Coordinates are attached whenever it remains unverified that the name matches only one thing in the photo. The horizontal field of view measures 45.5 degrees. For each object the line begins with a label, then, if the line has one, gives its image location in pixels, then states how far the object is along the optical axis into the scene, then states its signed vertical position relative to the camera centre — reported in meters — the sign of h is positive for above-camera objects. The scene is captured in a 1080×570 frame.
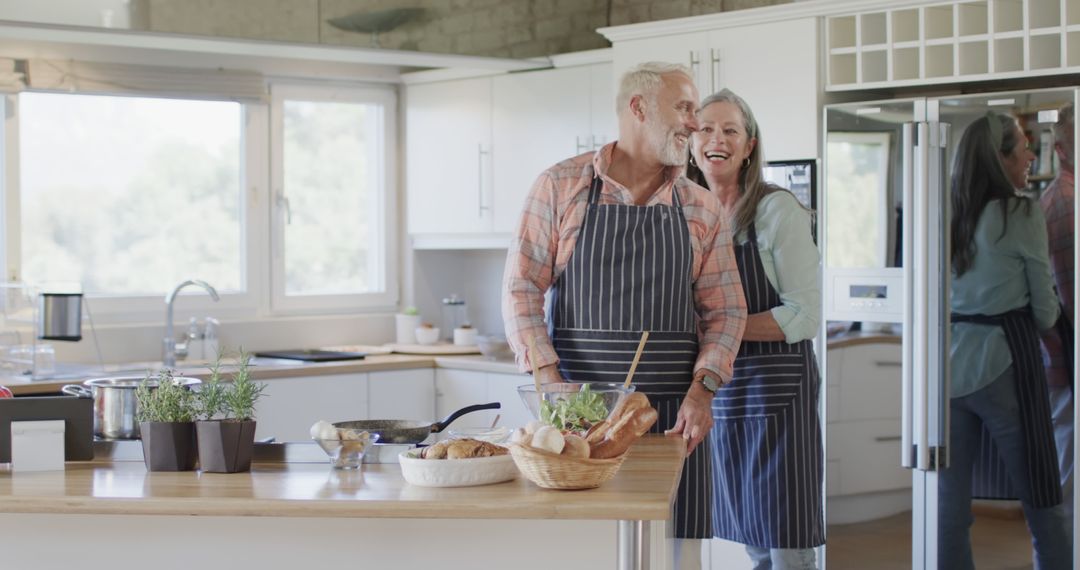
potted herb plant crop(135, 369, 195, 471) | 2.30 -0.26
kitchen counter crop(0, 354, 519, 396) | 4.71 -0.33
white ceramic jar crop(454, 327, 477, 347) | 5.58 -0.25
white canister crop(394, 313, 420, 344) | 5.78 -0.22
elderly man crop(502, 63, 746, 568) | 2.90 +0.02
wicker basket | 2.04 -0.30
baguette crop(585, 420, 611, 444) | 2.14 -0.26
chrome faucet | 5.00 -0.20
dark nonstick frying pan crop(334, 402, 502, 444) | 2.46 -0.29
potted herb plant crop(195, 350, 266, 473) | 2.29 -0.25
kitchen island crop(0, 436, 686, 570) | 2.02 -0.42
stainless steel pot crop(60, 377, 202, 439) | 2.60 -0.26
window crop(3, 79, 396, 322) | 5.01 +0.35
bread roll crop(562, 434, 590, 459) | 2.06 -0.27
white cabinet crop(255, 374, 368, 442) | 4.73 -0.46
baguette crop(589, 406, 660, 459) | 2.13 -0.26
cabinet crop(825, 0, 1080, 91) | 3.94 +0.74
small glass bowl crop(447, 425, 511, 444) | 2.45 -0.30
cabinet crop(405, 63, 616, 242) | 5.19 +0.59
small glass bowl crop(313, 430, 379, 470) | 2.29 -0.30
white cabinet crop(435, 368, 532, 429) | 4.97 -0.45
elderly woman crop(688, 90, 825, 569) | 3.23 -0.26
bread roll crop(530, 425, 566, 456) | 2.06 -0.26
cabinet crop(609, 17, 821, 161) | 4.31 +0.72
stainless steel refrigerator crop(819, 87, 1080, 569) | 3.96 +0.11
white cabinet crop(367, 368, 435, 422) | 5.08 -0.46
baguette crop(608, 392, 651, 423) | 2.22 -0.22
